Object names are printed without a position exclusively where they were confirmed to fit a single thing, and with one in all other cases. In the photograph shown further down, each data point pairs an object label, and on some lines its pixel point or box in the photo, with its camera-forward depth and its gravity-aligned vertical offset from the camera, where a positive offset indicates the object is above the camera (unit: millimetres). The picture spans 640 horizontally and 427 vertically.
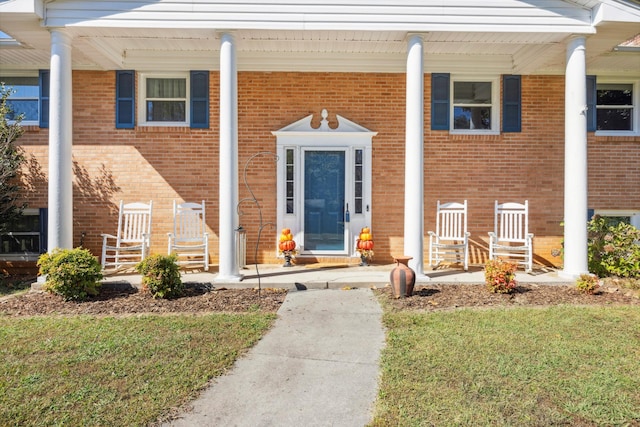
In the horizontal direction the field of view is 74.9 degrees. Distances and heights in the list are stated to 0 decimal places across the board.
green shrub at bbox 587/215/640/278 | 6602 -543
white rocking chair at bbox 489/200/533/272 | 7504 -248
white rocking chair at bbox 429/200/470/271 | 7707 -329
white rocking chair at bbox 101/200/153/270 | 7422 -374
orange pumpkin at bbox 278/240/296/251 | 7575 -523
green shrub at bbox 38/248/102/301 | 5645 -783
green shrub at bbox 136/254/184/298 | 5715 -824
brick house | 7895 +1461
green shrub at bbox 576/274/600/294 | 5938 -954
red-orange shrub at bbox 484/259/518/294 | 5883 -871
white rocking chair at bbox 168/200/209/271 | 7531 -242
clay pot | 5746 -884
